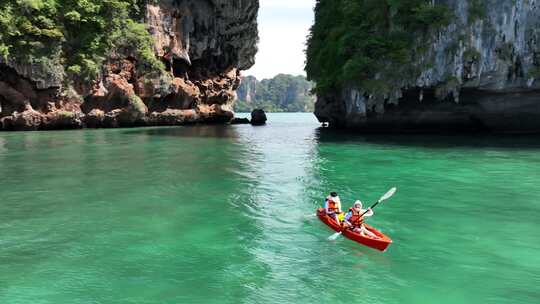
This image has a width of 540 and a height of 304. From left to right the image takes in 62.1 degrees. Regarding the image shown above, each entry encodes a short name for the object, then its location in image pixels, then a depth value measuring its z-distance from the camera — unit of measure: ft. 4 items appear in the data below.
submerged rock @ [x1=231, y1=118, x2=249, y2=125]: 252.38
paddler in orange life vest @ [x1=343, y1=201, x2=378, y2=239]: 40.84
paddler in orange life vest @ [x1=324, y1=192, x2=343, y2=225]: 45.93
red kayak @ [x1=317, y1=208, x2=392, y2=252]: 38.09
